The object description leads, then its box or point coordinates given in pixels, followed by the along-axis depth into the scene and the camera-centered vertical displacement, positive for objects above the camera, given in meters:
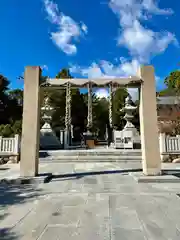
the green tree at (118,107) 29.23 +4.94
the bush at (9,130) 10.38 +0.50
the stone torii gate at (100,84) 5.11 +0.57
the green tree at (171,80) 28.30 +9.12
